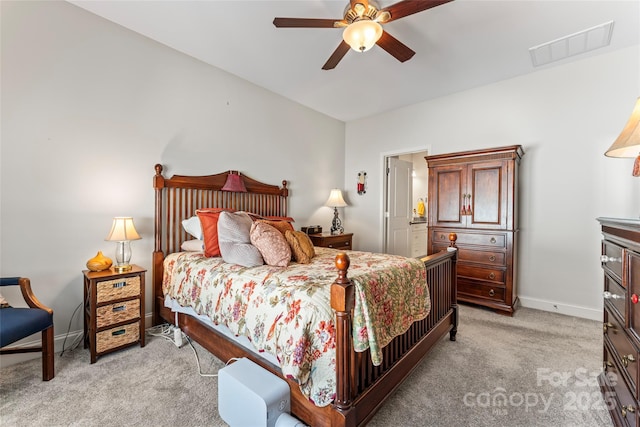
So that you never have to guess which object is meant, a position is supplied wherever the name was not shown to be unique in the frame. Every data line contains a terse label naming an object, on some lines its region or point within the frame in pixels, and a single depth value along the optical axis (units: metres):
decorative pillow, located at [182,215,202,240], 2.68
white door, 4.73
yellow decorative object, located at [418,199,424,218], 6.28
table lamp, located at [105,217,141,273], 2.24
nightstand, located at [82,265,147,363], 2.06
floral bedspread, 1.36
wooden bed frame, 1.30
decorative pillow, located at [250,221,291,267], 2.10
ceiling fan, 1.84
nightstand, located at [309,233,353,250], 3.96
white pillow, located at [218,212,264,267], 2.11
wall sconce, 4.90
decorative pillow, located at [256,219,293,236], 2.63
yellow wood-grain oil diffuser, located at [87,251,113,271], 2.20
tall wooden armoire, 3.07
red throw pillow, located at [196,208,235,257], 2.50
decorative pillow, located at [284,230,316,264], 2.28
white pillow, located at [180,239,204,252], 2.68
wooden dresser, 1.18
